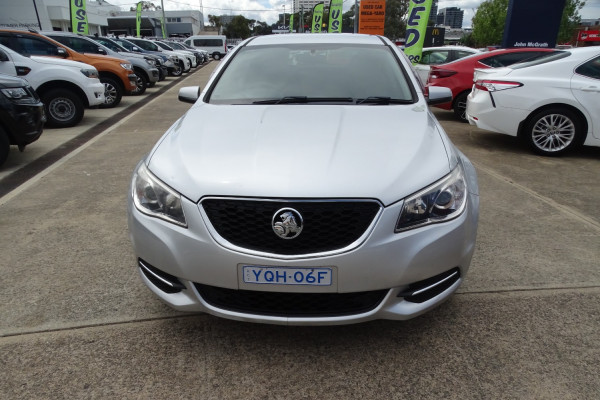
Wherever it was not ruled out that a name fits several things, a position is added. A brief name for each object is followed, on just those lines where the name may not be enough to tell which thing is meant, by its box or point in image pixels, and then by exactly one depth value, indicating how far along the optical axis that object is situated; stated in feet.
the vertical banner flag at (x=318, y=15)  93.20
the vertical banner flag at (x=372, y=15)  66.13
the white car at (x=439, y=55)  33.17
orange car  29.09
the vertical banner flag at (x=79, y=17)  60.44
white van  165.17
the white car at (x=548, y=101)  18.54
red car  26.76
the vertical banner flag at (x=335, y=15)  77.66
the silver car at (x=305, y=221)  6.24
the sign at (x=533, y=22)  38.63
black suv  17.12
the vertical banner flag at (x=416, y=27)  39.68
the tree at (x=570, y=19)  152.15
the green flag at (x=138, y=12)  121.50
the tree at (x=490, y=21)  160.66
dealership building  136.87
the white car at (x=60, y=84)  25.93
